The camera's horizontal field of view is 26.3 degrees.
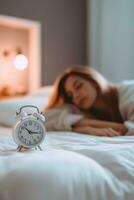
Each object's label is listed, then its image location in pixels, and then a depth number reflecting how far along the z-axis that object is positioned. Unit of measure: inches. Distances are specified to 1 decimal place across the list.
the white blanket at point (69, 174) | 24.0
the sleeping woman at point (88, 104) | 54.3
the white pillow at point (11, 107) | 64.9
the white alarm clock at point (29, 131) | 35.4
